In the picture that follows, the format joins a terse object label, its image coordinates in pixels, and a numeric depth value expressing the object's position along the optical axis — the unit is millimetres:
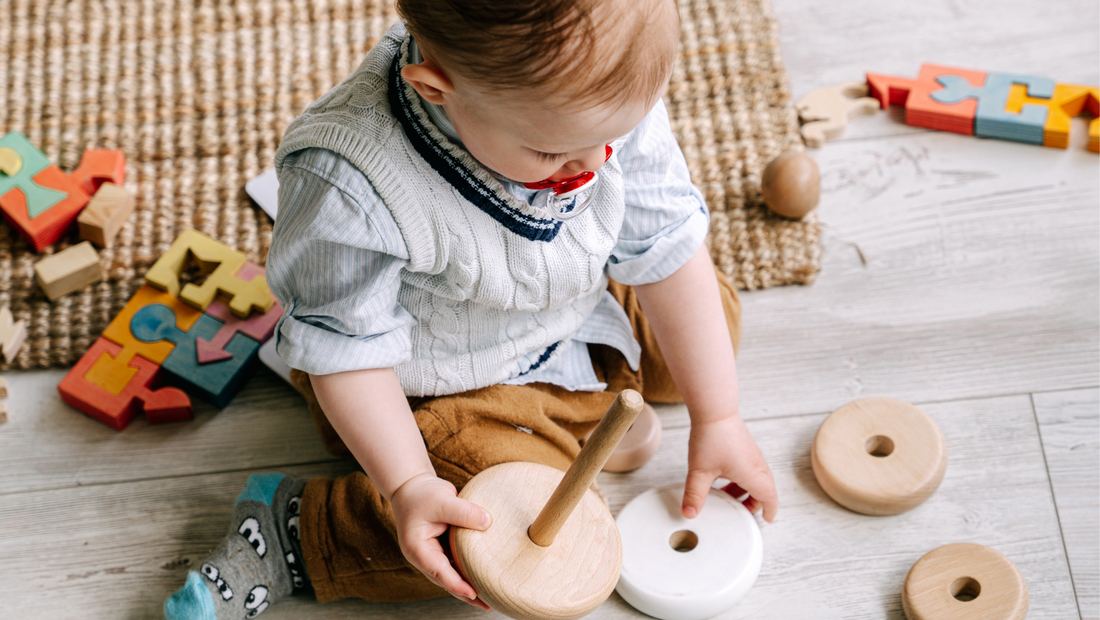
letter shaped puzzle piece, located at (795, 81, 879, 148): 956
